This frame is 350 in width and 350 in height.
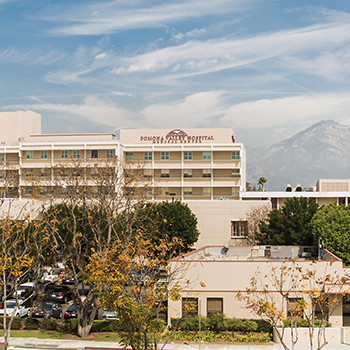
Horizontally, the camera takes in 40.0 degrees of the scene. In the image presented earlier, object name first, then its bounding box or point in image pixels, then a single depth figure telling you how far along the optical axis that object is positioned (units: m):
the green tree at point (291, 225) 64.50
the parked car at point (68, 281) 65.51
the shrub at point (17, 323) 39.28
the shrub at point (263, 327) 36.59
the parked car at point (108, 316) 41.87
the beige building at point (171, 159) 101.25
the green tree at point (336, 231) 52.31
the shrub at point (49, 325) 39.41
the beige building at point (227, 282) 36.53
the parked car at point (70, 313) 43.44
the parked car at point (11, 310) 42.69
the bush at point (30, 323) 39.72
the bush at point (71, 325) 38.91
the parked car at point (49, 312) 43.91
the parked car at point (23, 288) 52.02
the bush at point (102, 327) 39.13
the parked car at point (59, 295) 52.72
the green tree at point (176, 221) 64.19
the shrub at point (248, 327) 36.34
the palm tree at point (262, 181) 161.68
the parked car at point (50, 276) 63.43
